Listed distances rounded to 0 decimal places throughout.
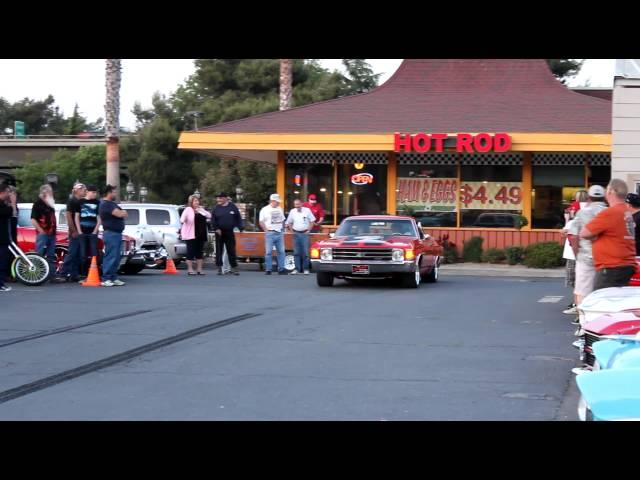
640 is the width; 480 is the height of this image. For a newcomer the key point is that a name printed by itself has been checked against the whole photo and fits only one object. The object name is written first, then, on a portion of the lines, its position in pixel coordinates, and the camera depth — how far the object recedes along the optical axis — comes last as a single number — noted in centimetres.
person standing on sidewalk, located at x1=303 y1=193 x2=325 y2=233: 2561
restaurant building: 2833
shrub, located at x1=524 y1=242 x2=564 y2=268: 2603
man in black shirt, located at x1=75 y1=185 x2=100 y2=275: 1895
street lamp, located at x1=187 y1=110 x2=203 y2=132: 4868
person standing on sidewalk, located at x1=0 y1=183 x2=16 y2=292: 1716
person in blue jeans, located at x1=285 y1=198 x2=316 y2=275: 2311
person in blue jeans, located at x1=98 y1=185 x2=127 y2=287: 1848
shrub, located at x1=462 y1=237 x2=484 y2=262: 2795
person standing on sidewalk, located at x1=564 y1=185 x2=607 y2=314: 1179
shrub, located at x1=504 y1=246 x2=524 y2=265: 2688
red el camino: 1864
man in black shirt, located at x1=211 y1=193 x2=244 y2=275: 2234
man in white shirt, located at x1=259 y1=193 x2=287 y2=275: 2272
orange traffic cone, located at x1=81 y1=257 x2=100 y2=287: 1847
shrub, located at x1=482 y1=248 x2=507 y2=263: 2741
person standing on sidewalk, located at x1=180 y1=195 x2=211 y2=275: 2227
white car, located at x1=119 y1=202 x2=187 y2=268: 2411
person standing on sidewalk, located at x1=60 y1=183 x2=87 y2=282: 1897
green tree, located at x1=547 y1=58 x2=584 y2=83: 5947
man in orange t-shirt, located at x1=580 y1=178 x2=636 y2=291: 1055
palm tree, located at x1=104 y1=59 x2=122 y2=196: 3064
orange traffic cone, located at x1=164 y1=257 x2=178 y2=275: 2295
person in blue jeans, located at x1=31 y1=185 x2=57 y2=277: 1886
